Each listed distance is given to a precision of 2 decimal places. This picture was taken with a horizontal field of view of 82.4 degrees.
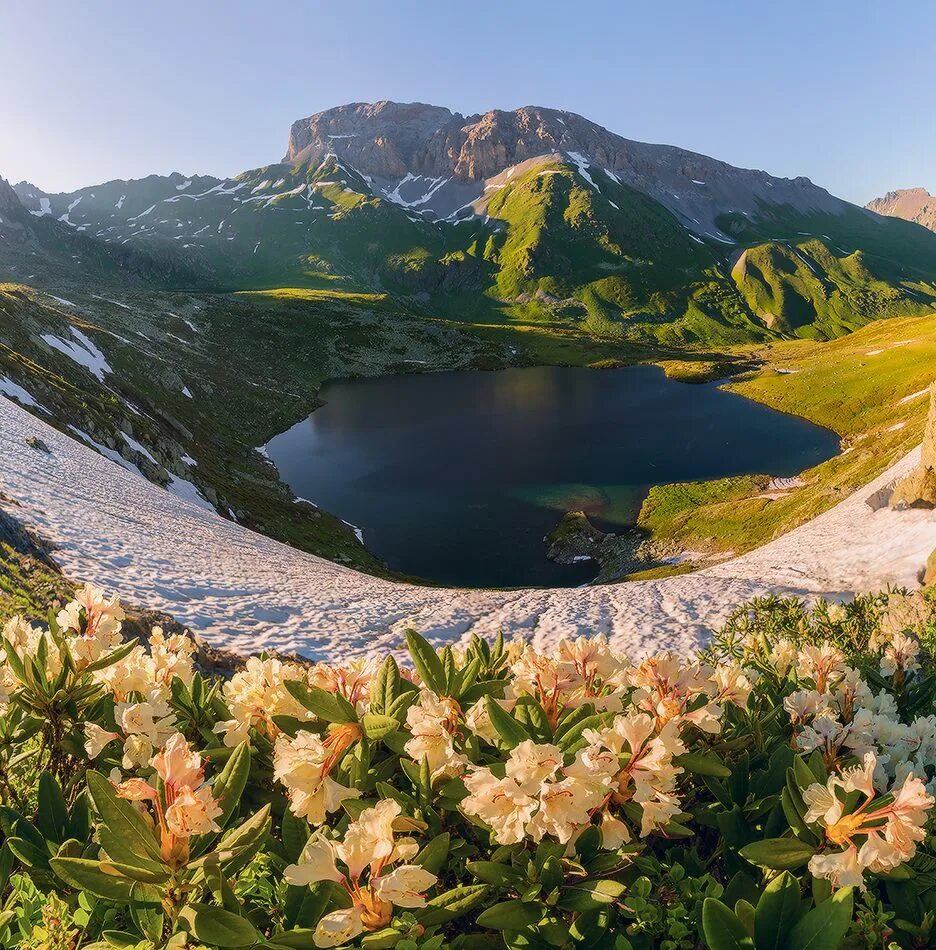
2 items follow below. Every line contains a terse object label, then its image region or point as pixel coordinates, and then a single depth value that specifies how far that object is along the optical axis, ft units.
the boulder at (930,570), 42.77
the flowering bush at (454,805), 6.51
